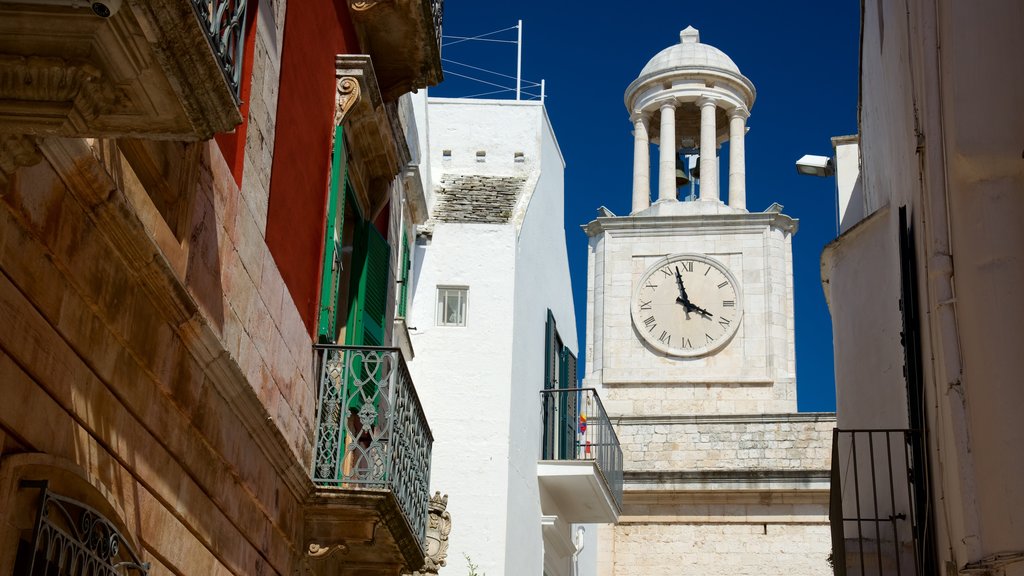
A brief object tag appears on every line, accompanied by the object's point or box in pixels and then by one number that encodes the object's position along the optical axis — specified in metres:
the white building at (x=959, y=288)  6.42
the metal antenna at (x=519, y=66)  18.30
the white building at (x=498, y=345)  14.58
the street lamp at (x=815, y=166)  18.08
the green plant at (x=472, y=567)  14.02
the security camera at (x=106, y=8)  3.93
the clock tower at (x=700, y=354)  23.41
